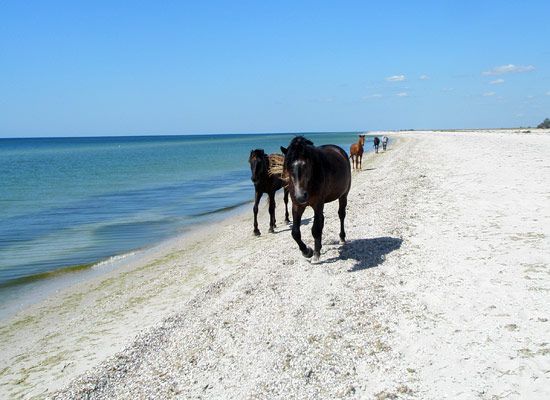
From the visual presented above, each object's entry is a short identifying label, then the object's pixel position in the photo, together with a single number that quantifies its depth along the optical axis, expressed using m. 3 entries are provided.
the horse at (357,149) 29.27
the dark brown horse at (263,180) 12.28
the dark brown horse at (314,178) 7.35
